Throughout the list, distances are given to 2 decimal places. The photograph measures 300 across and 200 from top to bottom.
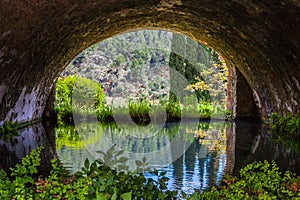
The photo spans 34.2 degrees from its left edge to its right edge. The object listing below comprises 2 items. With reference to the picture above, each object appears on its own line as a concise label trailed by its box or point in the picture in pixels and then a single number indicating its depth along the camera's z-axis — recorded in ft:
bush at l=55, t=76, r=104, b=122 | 59.31
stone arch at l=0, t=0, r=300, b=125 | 24.75
